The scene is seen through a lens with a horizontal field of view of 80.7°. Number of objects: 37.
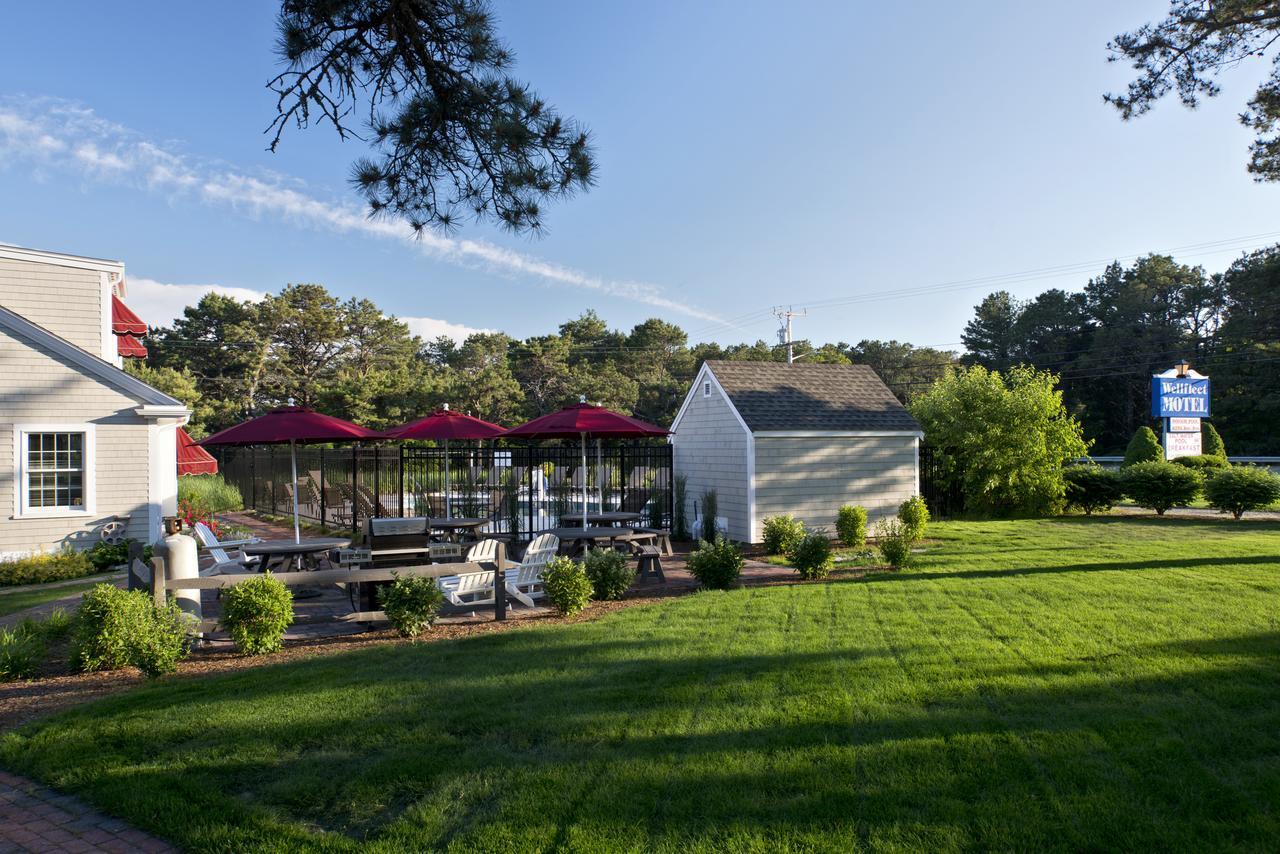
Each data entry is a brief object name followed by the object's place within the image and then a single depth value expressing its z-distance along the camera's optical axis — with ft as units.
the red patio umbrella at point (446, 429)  42.63
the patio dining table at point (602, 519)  43.80
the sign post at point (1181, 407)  78.95
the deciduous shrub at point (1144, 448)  80.30
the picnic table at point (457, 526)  42.78
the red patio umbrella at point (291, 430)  34.35
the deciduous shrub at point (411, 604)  24.29
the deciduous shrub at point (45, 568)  37.50
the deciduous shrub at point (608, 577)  30.14
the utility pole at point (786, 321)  139.54
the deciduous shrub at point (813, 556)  34.27
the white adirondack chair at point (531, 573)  28.93
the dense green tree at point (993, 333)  199.82
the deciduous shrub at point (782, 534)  43.11
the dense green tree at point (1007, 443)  62.28
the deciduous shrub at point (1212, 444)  91.25
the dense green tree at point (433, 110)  19.31
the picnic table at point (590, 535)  37.65
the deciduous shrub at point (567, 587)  27.20
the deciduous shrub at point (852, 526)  45.55
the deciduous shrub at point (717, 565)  32.30
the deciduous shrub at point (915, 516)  46.21
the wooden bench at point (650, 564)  36.17
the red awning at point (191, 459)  53.88
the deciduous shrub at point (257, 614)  22.43
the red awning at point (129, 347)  59.52
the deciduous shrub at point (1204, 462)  79.70
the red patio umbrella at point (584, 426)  39.86
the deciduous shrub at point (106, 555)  40.63
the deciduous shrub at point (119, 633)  20.47
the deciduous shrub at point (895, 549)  35.99
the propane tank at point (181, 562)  23.15
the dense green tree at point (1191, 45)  33.37
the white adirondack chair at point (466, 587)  27.91
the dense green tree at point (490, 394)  134.31
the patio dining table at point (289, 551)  32.53
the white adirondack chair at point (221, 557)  32.37
